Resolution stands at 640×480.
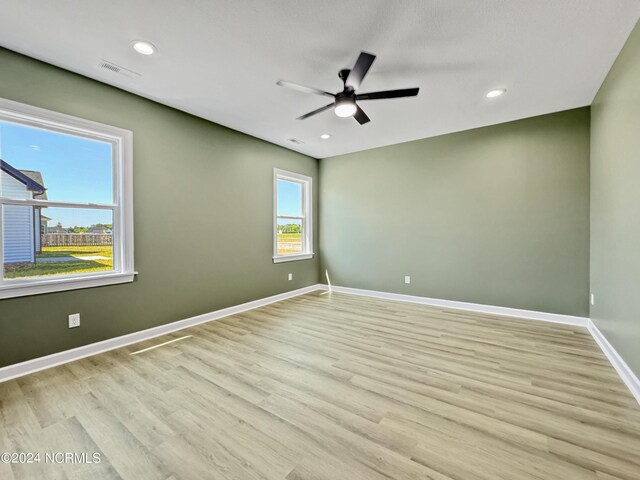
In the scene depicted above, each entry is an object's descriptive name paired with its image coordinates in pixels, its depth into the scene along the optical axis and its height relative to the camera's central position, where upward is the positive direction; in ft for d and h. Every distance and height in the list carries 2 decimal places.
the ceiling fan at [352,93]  7.11 +4.18
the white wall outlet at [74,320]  8.56 -2.62
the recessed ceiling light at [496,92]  9.62 +5.12
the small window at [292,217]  16.05 +1.19
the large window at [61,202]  7.70 +1.07
